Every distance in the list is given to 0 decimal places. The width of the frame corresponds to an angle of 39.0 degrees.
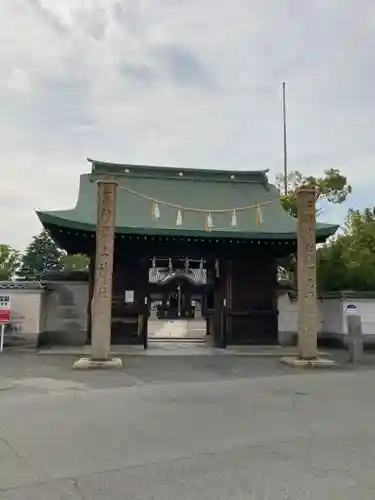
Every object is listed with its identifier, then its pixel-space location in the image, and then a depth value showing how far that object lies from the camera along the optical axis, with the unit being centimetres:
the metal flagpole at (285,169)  2964
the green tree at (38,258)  5490
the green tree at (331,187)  2772
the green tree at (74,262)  4726
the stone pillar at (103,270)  1213
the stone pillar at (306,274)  1319
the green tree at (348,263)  1919
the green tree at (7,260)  4292
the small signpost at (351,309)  1734
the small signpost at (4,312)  1530
